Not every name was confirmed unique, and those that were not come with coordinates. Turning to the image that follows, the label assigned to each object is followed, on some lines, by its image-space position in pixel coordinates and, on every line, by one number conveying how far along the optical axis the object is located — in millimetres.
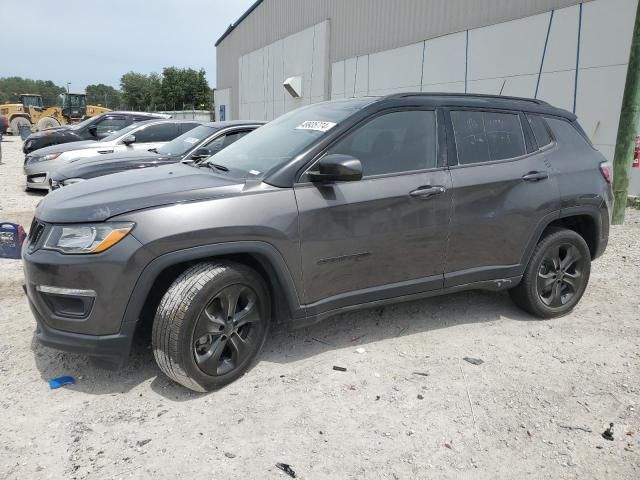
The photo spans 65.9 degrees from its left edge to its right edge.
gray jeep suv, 2684
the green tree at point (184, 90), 68500
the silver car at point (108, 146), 8992
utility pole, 7059
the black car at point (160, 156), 6801
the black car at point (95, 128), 11727
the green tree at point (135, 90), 85312
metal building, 8930
